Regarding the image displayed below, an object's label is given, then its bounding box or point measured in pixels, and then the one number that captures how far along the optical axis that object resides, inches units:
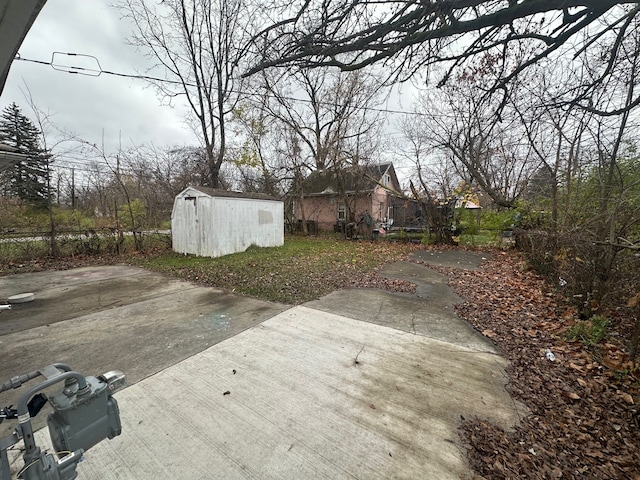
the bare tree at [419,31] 92.0
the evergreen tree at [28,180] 312.6
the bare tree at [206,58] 408.8
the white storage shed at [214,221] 323.0
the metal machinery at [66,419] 33.4
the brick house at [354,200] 566.3
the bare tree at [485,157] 394.1
